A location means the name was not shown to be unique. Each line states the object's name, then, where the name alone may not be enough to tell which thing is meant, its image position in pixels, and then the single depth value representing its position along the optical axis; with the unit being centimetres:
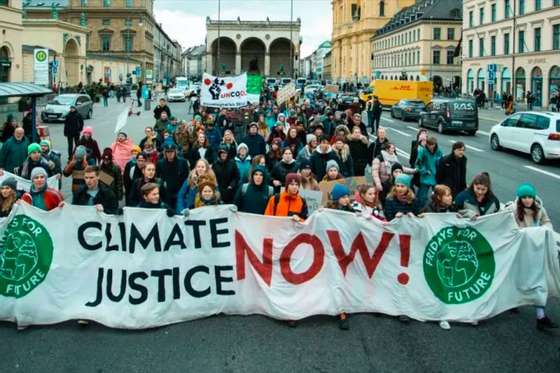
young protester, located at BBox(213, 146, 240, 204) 963
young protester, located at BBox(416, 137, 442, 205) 1046
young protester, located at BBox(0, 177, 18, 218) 691
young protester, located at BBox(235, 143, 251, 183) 1014
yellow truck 4881
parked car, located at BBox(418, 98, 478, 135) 3016
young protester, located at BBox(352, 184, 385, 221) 709
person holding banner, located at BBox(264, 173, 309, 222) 724
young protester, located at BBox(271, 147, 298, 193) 1002
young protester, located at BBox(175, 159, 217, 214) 840
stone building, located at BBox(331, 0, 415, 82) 12275
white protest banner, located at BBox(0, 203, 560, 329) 644
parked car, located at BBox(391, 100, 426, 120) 3981
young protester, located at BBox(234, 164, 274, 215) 788
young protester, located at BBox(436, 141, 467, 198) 995
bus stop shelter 1397
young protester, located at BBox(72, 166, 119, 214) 777
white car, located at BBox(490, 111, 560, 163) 1980
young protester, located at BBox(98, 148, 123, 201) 914
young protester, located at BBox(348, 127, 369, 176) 1198
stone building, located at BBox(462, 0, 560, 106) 4962
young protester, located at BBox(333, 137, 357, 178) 1084
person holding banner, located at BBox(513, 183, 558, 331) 676
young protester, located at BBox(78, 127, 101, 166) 1229
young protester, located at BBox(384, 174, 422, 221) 733
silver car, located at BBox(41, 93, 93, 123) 3384
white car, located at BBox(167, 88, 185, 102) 6157
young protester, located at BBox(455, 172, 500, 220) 742
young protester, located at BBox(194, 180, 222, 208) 732
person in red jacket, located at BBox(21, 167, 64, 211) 730
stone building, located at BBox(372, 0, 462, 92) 8650
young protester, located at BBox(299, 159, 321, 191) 866
